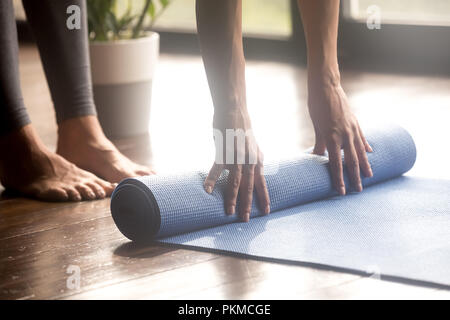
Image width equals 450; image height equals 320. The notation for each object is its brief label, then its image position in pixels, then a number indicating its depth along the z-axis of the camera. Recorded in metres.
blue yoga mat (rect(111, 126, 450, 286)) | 1.96
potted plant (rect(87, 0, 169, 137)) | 2.95
